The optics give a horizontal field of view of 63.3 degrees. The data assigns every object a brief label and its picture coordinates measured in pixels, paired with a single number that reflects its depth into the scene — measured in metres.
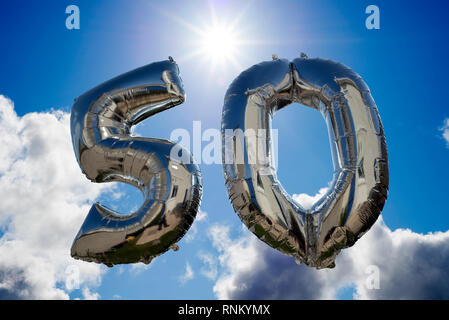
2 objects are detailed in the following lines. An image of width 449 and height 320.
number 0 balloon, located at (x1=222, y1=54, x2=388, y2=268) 3.01
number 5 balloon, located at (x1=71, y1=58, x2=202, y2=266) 3.14
